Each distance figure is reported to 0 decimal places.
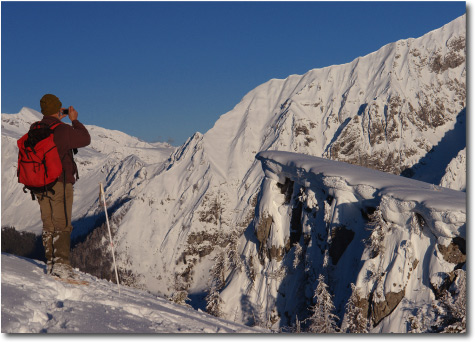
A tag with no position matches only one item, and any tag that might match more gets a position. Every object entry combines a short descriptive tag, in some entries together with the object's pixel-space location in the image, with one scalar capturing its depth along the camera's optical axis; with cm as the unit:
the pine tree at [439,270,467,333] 2099
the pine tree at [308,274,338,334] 2625
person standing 958
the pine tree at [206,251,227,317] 4600
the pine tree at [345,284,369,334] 2865
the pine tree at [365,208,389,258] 3106
